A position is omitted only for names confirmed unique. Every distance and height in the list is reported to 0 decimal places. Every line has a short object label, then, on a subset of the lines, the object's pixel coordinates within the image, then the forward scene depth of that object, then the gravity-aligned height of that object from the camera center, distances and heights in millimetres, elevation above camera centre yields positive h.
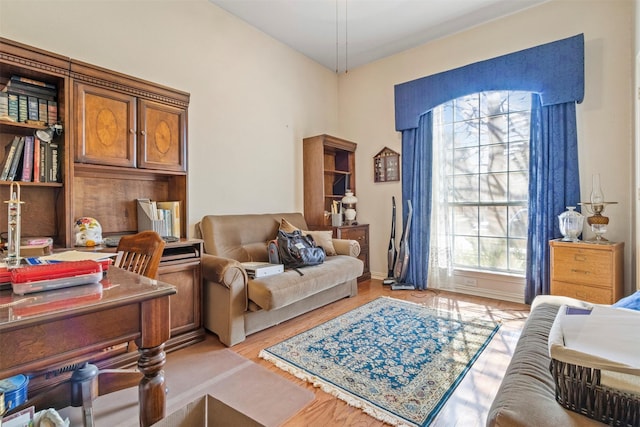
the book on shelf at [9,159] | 1764 +332
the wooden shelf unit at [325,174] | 4027 +572
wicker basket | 760 -500
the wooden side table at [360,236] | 3912 -315
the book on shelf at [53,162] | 1922 +339
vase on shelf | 4230 +140
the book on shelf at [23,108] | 1840 +660
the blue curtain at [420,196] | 3820 +215
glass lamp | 2615 -20
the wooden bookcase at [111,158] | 1910 +410
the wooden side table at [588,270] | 2469 -508
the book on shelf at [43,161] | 1892 +339
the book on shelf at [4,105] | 1773 +659
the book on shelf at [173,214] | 2557 -5
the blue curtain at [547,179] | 2898 +328
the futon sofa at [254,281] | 2311 -585
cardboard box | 1200 -875
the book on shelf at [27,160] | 1824 +334
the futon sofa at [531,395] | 792 -551
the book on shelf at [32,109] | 1868 +667
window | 3344 +429
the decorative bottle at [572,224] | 2711 -112
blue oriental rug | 1617 -1006
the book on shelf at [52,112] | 1932 +669
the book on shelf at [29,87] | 1812 +807
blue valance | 2871 +1485
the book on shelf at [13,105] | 1806 +667
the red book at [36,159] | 1866 +347
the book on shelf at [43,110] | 1902 +668
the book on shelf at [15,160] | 1784 +330
